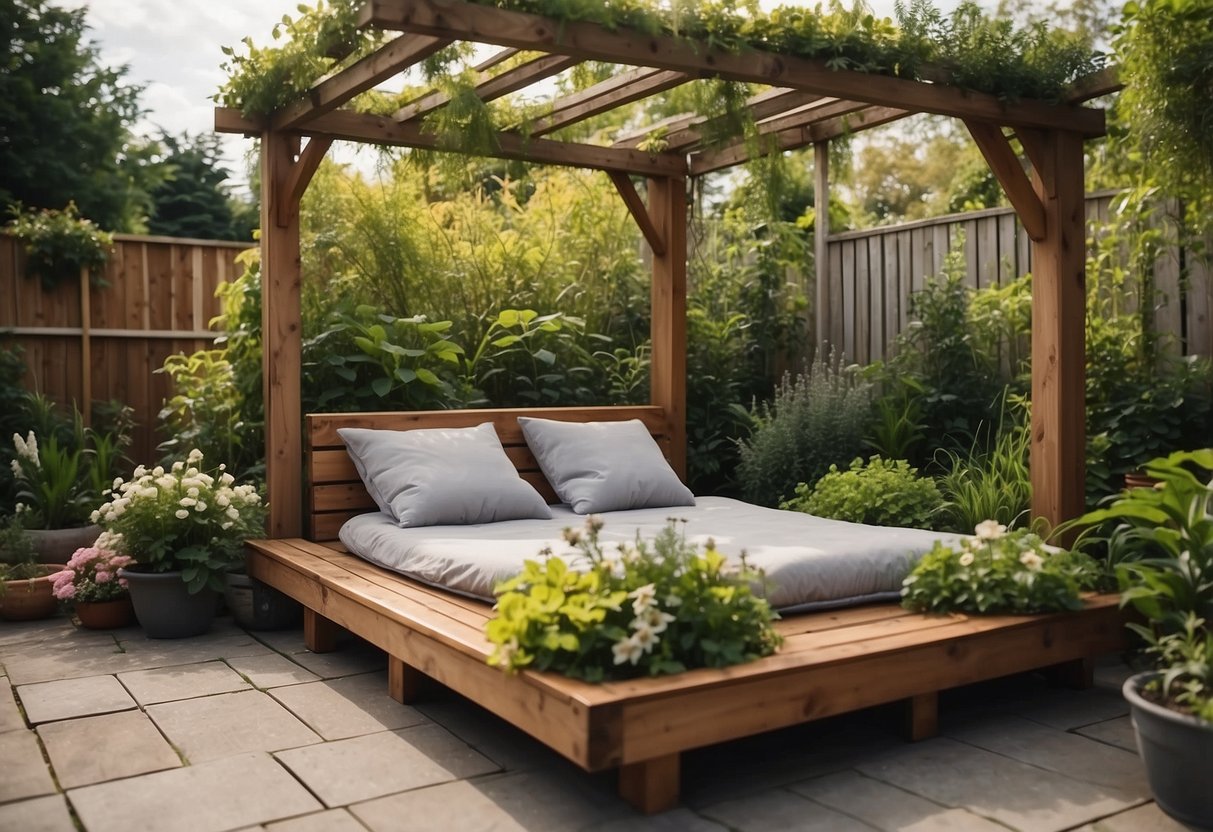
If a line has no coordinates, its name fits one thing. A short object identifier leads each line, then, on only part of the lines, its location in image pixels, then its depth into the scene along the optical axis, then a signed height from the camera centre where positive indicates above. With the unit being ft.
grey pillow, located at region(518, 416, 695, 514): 16.03 -0.98
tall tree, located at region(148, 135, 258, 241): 51.85 +9.75
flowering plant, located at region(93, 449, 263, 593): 14.58 -1.59
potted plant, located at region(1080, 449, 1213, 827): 8.37 -2.02
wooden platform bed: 8.52 -2.41
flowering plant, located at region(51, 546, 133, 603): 14.98 -2.35
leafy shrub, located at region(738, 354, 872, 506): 18.80 -0.74
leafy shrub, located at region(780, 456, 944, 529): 15.65 -1.44
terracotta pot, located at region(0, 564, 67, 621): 15.67 -2.73
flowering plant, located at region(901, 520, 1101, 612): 11.23 -1.88
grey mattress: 11.37 -1.64
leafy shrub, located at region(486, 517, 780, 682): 8.87 -1.79
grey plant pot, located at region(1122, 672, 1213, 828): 8.29 -2.79
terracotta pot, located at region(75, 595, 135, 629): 15.08 -2.83
